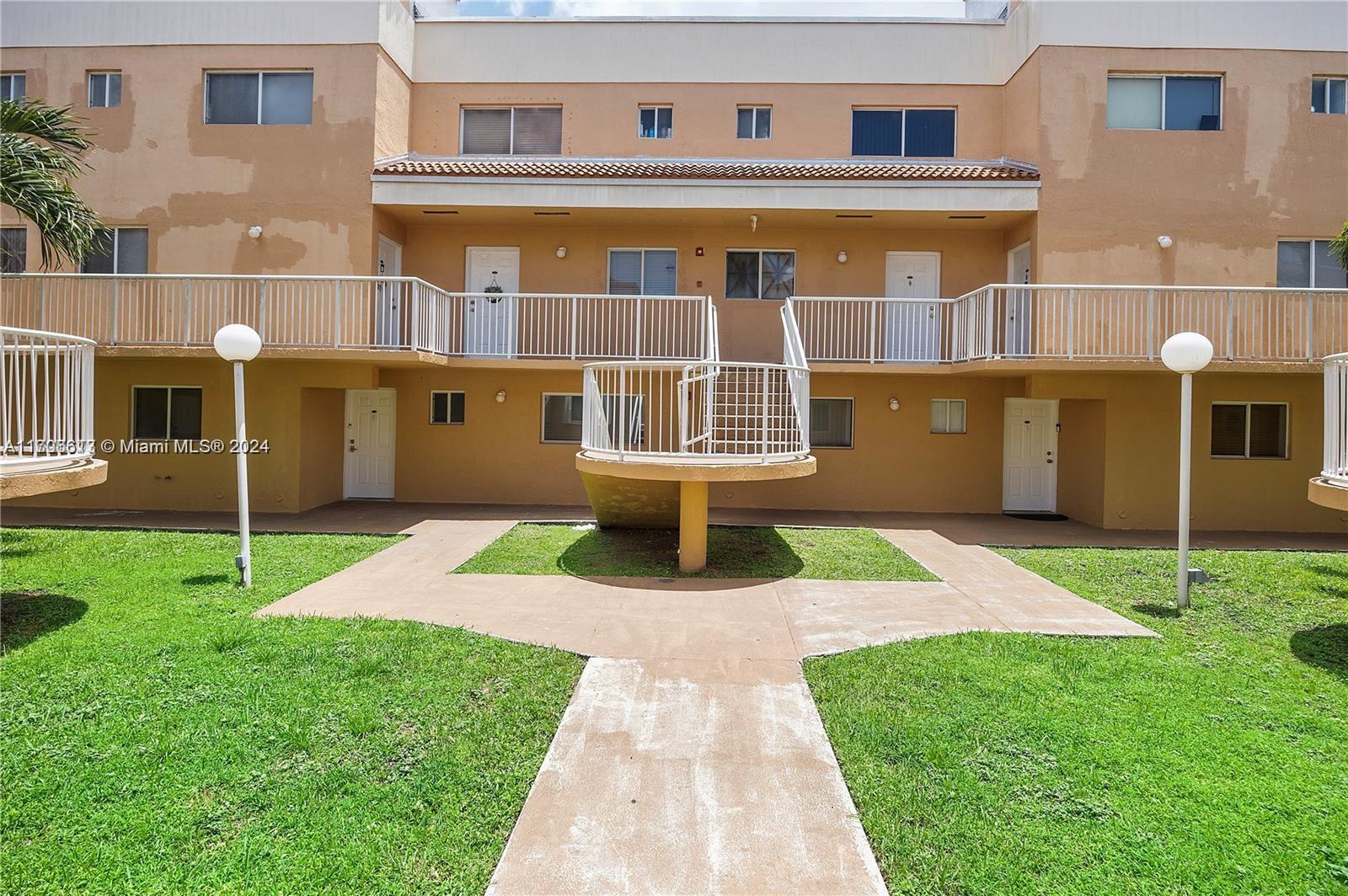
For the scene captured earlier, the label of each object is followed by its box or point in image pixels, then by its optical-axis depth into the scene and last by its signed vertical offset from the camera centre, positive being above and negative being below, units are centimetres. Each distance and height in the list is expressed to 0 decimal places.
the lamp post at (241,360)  762 +74
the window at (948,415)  1391 +47
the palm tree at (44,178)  902 +309
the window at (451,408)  1419 +48
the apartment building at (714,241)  1252 +359
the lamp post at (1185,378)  716 +65
